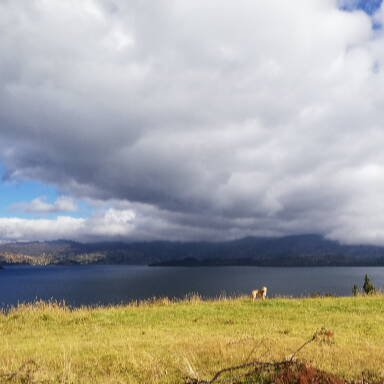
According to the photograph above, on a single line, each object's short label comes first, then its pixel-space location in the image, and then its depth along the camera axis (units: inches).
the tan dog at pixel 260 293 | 1205.3
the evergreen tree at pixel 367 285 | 2053.0
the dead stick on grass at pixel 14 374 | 430.9
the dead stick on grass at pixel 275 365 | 337.9
